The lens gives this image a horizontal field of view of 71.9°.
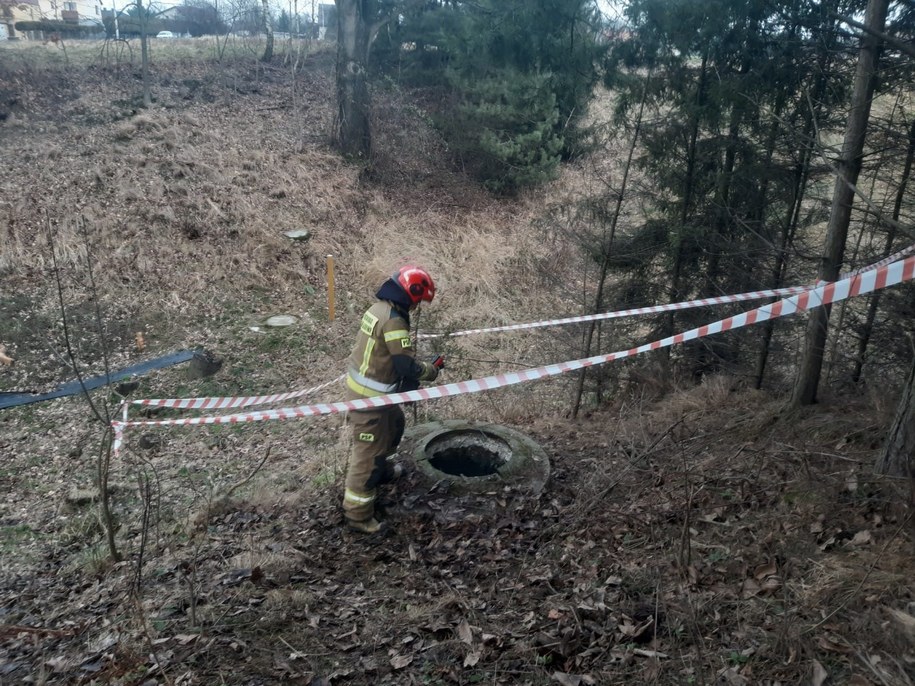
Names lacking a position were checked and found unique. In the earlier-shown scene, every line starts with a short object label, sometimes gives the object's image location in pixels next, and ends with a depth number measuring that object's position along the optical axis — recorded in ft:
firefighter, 16.98
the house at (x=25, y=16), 77.61
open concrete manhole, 18.97
